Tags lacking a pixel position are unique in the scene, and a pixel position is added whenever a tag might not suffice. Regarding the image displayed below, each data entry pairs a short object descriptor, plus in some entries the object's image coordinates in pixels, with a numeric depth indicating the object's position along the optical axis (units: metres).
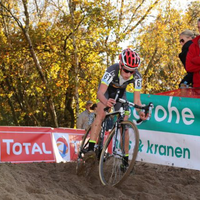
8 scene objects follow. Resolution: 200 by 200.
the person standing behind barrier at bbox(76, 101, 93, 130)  23.69
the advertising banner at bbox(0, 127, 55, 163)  17.77
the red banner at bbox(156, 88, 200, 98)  14.04
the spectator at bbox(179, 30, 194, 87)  14.40
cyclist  11.40
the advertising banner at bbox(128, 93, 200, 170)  13.55
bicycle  11.46
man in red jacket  13.50
